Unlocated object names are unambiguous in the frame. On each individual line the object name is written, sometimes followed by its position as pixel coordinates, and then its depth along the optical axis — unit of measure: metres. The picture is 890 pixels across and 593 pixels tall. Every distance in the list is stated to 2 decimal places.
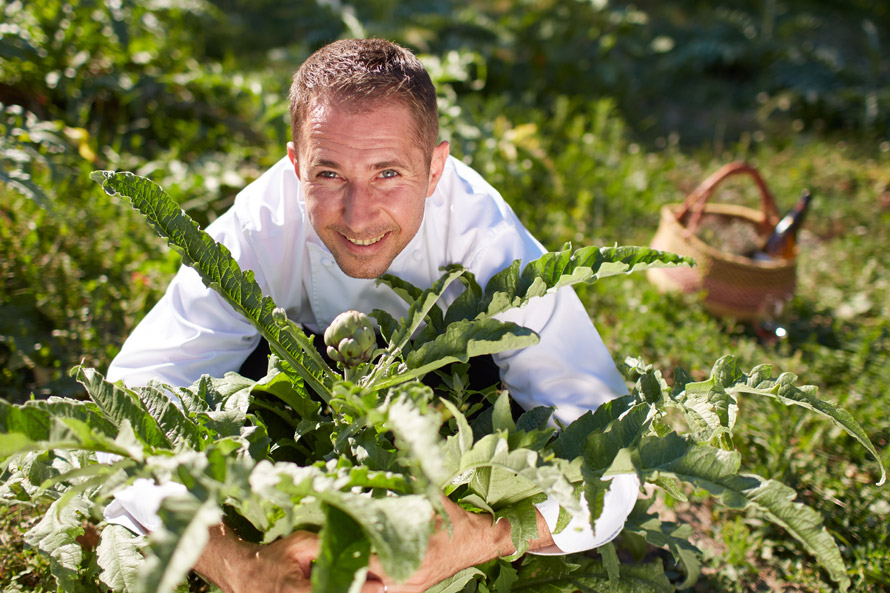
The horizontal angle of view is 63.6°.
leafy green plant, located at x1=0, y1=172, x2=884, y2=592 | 1.19
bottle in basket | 3.52
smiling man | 1.86
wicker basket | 3.41
